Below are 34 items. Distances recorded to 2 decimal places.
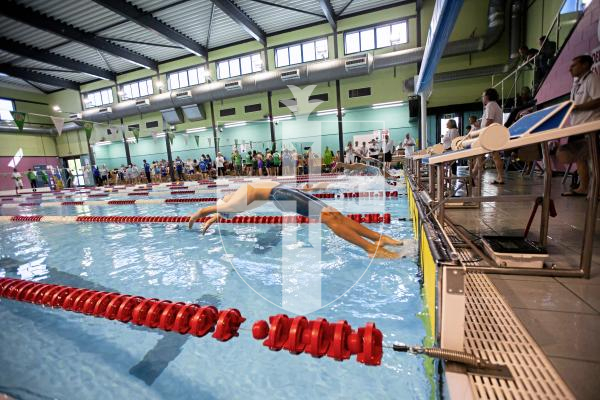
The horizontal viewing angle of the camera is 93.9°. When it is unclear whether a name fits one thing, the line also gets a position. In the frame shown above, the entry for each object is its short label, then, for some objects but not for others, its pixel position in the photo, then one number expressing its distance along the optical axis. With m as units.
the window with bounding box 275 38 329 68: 14.21
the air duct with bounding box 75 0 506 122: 11.31
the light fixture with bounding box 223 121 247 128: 16.80
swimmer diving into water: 2.44
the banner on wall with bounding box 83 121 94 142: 12.21
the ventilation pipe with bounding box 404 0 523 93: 10.85
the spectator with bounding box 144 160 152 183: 17.40
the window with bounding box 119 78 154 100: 18.00
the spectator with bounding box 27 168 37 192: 17.86
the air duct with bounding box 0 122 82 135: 18.27
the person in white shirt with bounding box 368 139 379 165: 12.50
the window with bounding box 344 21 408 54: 12.90
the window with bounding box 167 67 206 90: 16.75
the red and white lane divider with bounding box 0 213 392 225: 4.35
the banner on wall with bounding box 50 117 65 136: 10.79
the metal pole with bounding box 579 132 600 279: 1.38
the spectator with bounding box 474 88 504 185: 4.15
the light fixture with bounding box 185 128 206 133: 17.36
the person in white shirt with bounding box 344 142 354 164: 11.61
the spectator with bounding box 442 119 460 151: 6.32
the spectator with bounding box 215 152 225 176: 14.78
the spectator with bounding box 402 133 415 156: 9.80
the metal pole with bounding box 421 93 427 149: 8.62
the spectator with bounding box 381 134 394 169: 9.08
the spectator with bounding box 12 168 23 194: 15.90
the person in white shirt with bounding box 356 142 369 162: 13.12
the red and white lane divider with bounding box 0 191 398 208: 6.35
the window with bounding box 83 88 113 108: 19.14
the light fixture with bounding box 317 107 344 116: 14.73
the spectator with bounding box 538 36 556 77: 6.59
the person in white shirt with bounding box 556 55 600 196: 2.84
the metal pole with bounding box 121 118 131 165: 18.92
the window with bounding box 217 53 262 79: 15.45
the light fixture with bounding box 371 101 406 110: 13.68
